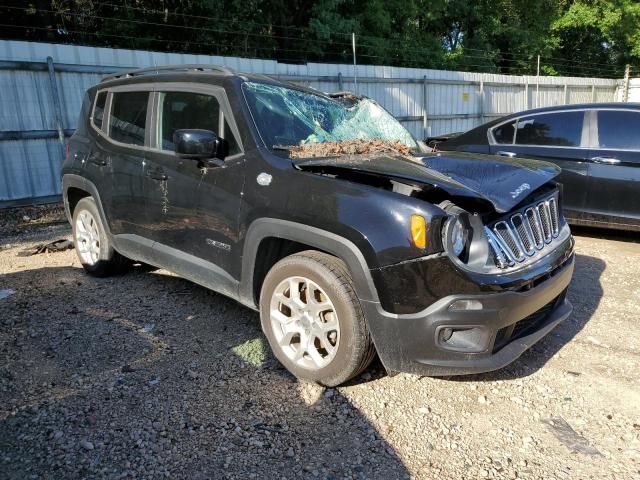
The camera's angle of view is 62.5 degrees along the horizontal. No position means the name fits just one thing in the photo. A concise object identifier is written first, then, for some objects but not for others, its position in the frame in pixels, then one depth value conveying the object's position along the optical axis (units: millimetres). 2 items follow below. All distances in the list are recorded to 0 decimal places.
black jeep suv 2658
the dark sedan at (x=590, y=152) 5684
